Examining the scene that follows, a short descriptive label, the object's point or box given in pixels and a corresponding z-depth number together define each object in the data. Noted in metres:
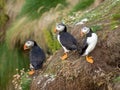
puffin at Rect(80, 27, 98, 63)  11.15
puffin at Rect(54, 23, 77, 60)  11.41
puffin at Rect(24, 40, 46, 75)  11.95
